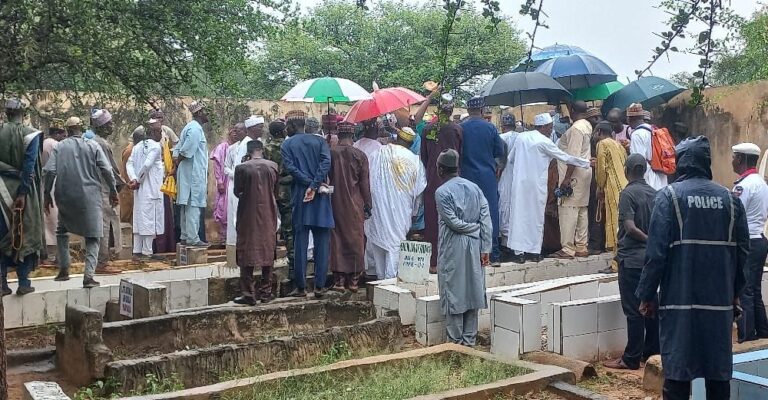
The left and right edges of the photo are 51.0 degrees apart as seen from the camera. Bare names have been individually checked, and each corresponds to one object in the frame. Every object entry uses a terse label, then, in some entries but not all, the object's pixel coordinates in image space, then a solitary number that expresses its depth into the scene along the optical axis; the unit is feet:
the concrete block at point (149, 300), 21.94
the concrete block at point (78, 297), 24.57
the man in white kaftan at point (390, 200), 29.12
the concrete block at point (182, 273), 27.71
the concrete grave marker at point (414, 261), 24.85
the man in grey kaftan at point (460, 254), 22.02
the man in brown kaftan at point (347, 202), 27.22
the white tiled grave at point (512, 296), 22.40
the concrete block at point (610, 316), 22.11
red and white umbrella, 28.81
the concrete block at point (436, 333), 23.13
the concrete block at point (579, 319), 21.24
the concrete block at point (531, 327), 20.77
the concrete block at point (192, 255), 30.01
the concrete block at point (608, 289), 25.61
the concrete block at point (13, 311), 23.62
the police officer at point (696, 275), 15.25
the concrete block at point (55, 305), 24.35
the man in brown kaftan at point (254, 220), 25.43
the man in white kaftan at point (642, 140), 30.42
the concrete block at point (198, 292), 26.11
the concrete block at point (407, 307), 24.27
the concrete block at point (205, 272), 28.03
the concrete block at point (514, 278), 29.09
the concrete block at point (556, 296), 23.72
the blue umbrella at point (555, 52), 38.46
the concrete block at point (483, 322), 24.81
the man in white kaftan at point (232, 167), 31.50
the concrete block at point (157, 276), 26.91
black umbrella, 31.96
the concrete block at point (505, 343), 20.92
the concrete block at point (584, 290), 24.72
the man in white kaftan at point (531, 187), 30.48
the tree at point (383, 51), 83.41
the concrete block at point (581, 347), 21.36
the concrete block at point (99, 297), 24.82
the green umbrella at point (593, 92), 38.50
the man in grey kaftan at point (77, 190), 25.64
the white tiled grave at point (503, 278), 24.40
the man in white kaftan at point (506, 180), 31.45
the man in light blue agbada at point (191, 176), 32.78
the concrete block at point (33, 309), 23.99
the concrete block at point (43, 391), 14.82
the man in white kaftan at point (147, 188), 33.30
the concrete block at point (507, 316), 20.81
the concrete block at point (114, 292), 25.08
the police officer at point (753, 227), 22.97
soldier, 27.91
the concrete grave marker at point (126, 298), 22.72
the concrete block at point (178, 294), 25.64
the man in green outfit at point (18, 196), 23.93
